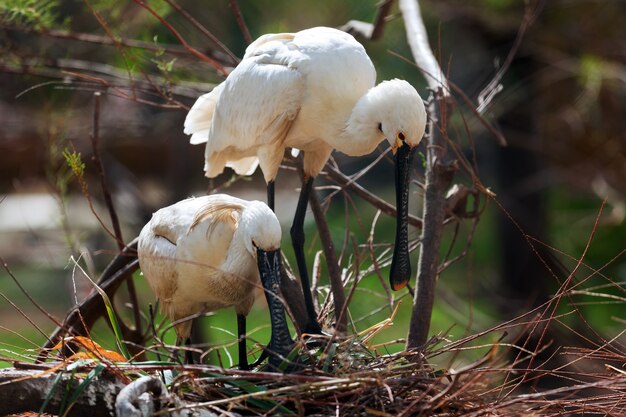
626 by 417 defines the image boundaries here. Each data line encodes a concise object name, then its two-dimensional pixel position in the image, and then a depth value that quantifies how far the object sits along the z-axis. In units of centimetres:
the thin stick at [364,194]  829
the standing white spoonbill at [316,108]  723
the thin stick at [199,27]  812
